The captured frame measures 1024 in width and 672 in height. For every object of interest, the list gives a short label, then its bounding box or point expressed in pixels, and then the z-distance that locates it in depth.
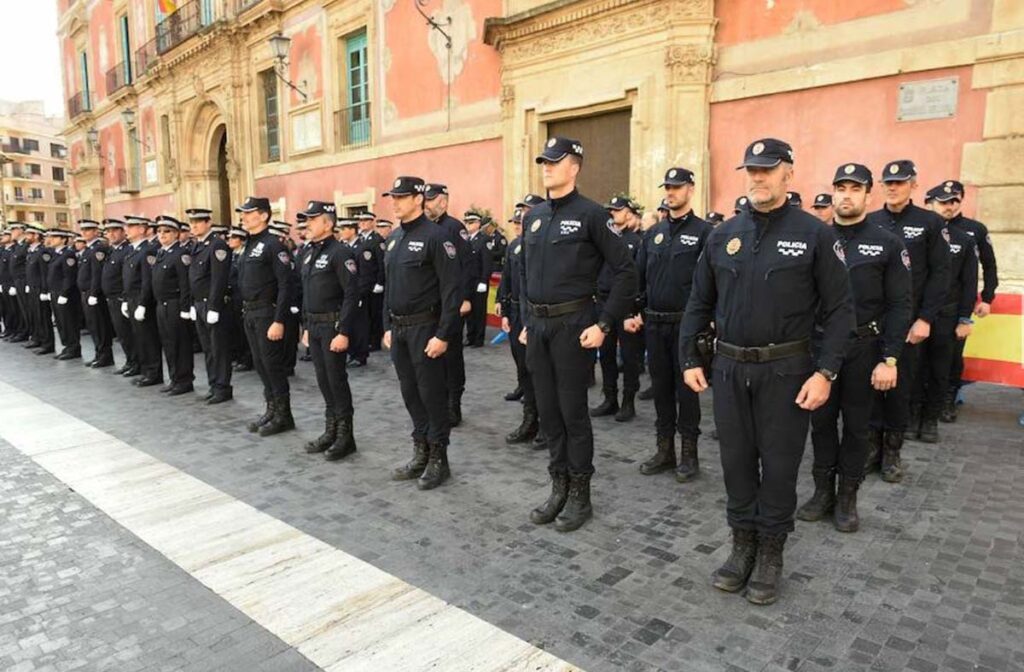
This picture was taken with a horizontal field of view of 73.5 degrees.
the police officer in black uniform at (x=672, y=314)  4.94
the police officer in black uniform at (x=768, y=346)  3.16
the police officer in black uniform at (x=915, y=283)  4.84
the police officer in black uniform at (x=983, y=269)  6.01
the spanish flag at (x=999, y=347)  6.39
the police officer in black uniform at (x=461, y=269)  5.41
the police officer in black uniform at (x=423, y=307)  4.84
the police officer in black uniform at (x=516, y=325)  6.00
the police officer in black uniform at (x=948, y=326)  5.77
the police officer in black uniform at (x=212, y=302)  7.41
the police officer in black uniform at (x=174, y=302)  8.10
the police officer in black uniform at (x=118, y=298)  9.30
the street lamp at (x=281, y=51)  17.67
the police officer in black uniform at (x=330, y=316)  5.61
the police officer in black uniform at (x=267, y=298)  6.33
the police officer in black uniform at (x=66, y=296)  10.68
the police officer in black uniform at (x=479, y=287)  10.50
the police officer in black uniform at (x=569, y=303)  4.05
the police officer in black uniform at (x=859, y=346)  4.08
